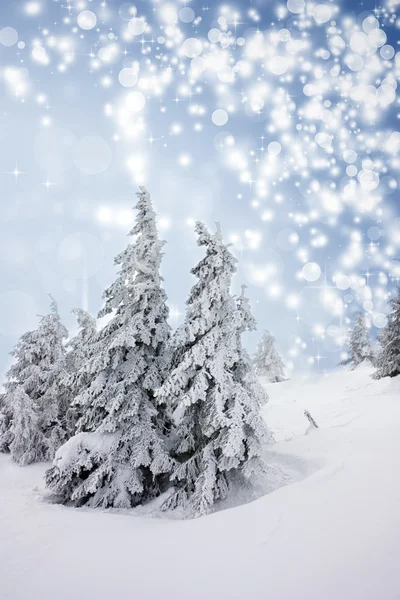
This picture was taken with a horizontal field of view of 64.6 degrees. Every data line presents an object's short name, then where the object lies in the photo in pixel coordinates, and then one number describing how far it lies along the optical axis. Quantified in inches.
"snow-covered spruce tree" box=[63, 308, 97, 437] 799.1
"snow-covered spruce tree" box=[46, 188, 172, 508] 472.1
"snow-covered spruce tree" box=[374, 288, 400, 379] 863.1
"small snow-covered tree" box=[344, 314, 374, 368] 1590.8
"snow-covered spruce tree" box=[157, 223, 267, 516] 412.2
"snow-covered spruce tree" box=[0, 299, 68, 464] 751.1
